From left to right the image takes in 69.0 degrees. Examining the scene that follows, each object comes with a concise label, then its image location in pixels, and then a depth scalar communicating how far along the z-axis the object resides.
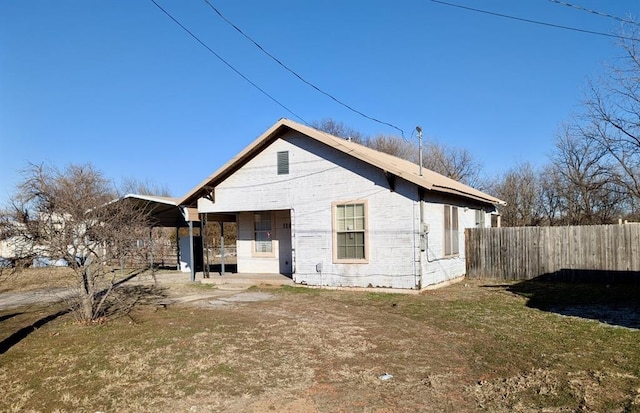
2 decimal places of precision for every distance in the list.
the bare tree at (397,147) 41.41
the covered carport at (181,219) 17.02
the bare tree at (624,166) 22.69
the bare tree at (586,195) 31.86
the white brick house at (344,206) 12.84
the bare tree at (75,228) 8.66
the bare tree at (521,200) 38.97
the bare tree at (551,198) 36.62
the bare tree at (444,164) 40.03
